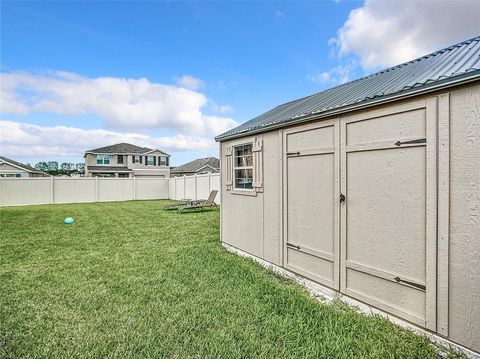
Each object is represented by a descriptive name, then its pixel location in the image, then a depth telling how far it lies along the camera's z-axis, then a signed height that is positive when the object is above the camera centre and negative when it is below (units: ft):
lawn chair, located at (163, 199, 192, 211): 41.20 -4.65
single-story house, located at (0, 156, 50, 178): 98.65 +3.11
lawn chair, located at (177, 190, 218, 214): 39.92 -4.23
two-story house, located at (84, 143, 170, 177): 115.34 +6.61
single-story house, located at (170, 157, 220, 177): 132.83 +4.83
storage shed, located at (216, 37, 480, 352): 7.30 -0.57
